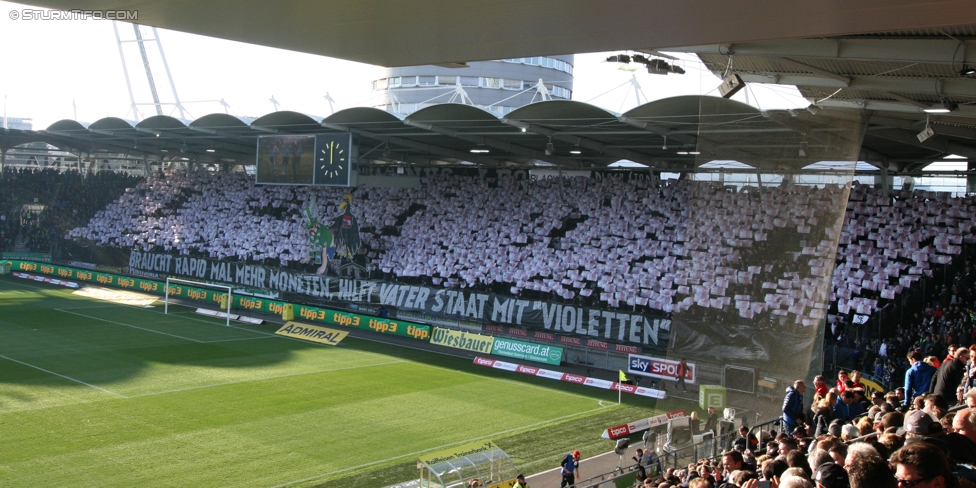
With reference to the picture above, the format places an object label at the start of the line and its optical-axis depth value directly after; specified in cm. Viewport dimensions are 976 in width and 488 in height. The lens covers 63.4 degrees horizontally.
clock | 3159
